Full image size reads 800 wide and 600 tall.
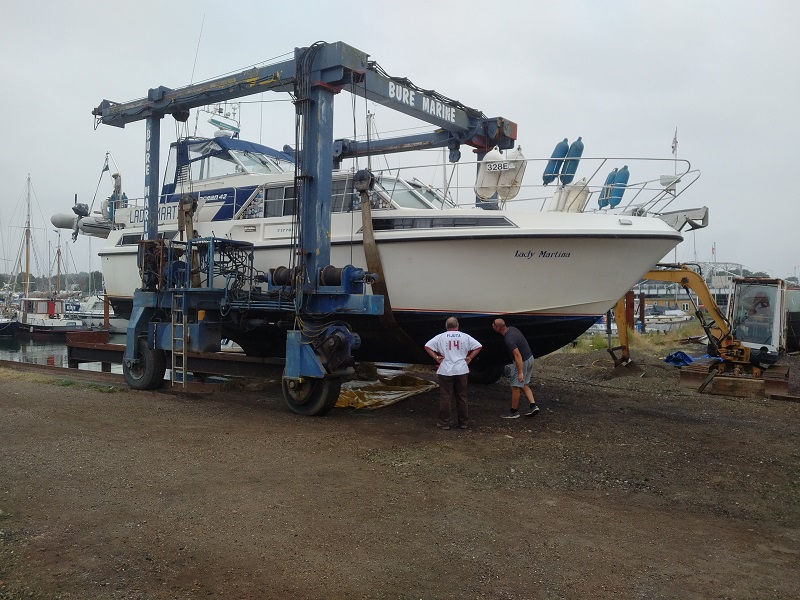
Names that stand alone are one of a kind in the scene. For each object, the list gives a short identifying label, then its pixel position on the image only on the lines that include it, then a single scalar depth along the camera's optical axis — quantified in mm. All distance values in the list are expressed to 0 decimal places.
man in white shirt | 7305
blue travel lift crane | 7973
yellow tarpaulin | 8977
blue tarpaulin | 14406
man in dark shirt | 7812
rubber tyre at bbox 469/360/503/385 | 11086
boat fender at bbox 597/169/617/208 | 8645
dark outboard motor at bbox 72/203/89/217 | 13578
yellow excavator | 11297
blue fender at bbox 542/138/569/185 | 8625
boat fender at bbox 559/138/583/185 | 8508
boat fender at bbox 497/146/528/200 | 8500
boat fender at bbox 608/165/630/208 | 8633
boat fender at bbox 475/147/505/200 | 8547
